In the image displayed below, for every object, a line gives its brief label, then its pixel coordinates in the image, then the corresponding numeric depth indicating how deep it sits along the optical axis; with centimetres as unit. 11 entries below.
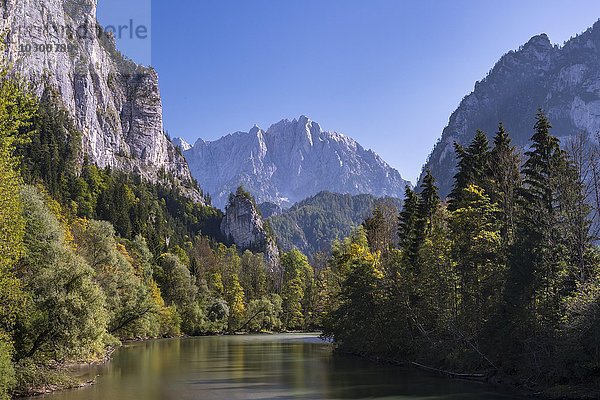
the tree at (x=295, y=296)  12900
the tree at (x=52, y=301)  3431
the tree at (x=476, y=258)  3991
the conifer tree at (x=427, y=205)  5588
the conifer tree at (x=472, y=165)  4962
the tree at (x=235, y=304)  11794
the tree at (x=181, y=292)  10238
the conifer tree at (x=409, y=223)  5609
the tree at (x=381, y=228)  7288
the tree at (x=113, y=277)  6388
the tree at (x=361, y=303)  5562
